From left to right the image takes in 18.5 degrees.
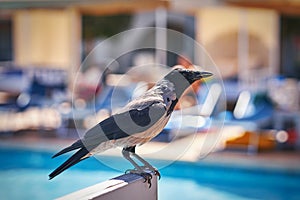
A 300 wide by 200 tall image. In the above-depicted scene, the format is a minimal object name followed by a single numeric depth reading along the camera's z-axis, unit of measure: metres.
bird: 3.87
